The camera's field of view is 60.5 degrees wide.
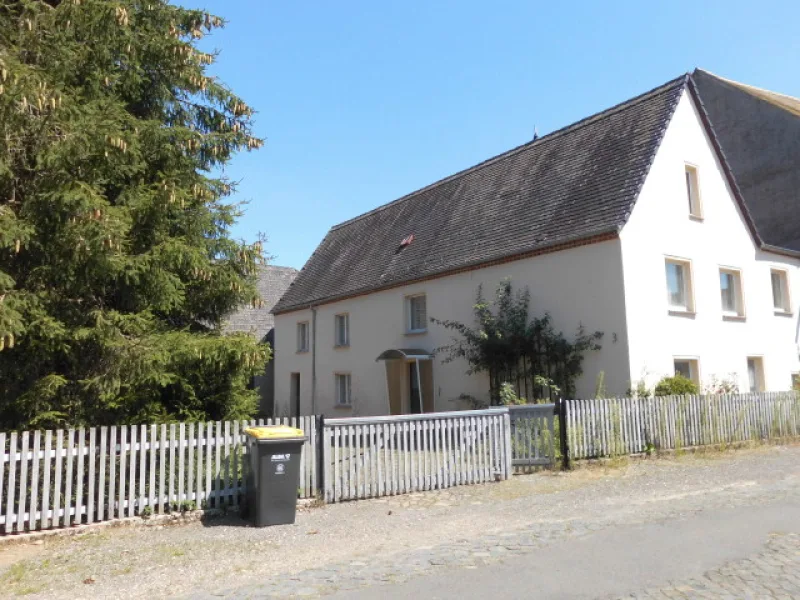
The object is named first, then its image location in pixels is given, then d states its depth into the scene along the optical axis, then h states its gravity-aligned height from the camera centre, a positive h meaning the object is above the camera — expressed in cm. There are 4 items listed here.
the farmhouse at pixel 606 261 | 1681 +364
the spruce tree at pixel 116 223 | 821 +231
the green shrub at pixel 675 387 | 1567 +3
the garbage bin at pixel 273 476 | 855 -97
